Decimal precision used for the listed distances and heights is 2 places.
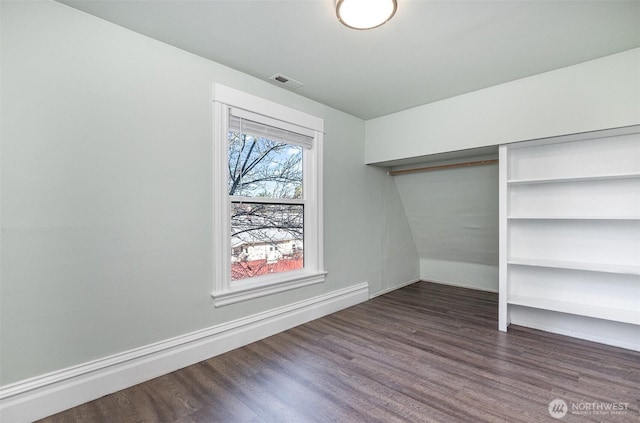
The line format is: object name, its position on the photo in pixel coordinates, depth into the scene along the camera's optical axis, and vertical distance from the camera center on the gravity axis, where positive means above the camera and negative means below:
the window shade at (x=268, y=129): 2.64 +0.81
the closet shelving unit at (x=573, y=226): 2.56 -0.15
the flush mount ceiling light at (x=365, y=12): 1.70 +1.20
